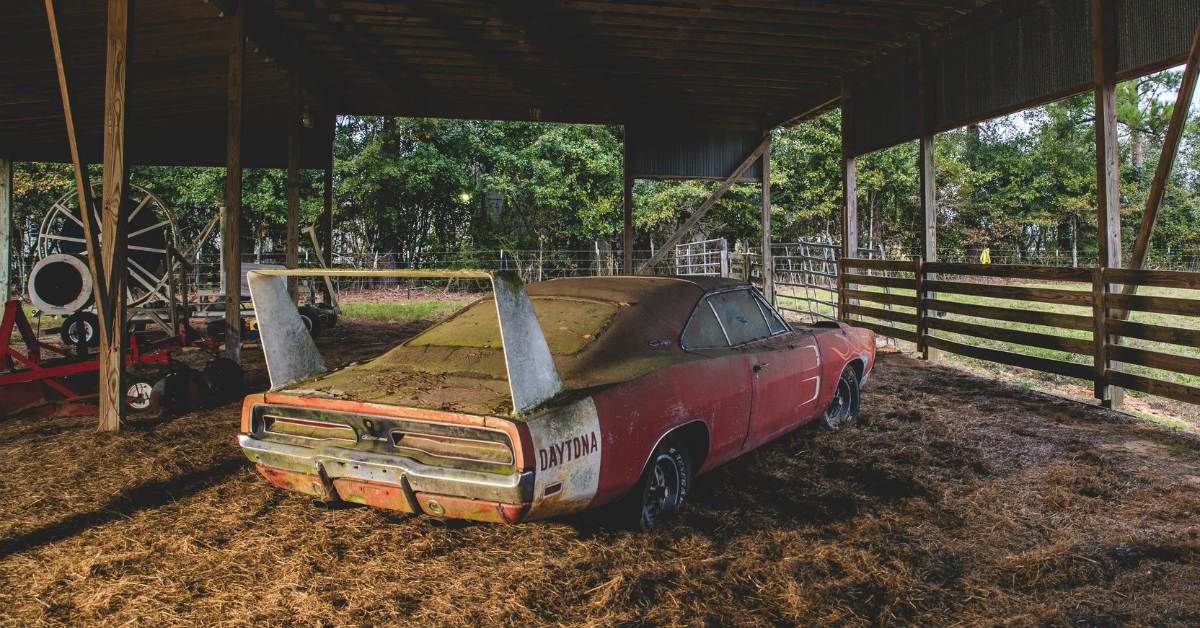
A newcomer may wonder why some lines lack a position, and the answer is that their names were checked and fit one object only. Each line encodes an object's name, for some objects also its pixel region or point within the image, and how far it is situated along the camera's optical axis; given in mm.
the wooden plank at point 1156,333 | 5598
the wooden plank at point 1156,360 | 5637
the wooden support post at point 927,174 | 9523
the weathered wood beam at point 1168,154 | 5641
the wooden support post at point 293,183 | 10023
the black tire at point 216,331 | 10547
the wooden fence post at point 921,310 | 9625
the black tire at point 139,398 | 6551
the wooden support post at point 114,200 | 5543
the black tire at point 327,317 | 12973
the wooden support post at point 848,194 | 11531
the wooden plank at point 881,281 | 9969
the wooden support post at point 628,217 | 13602
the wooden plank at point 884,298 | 10066
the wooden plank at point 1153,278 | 5602
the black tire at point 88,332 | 10820
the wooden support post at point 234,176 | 7758
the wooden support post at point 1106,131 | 6707
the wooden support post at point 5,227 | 14432
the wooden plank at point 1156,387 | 5670
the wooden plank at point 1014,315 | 6820
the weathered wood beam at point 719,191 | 14453
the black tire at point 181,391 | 6398
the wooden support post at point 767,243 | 14102
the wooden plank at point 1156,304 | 5555
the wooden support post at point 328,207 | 12961
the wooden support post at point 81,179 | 5401
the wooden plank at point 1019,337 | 6876
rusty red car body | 2930
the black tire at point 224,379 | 6926
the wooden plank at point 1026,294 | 6906
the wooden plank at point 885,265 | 10118
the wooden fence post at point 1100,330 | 6523
